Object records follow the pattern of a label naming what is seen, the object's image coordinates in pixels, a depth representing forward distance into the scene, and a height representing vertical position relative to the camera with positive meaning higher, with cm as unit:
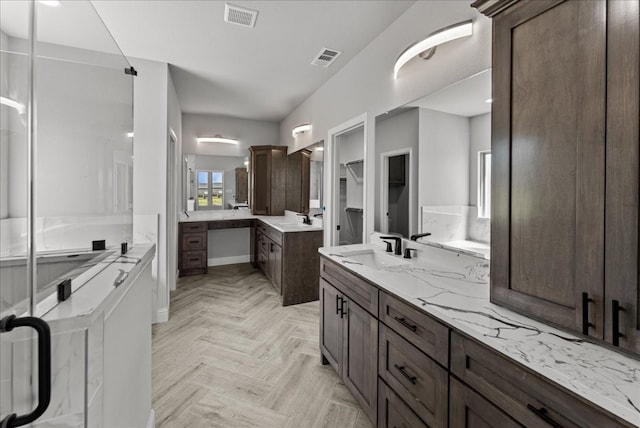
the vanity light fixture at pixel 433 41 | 174 +111
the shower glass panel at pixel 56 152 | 68 +19
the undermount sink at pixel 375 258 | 227 -37
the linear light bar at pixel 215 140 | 533 +130
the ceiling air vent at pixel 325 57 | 298 +164
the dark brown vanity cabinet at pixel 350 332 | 166 -79
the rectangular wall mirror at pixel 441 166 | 166 +32
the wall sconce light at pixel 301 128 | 426 +124
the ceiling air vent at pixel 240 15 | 230 +159
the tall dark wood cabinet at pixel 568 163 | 82 +17
